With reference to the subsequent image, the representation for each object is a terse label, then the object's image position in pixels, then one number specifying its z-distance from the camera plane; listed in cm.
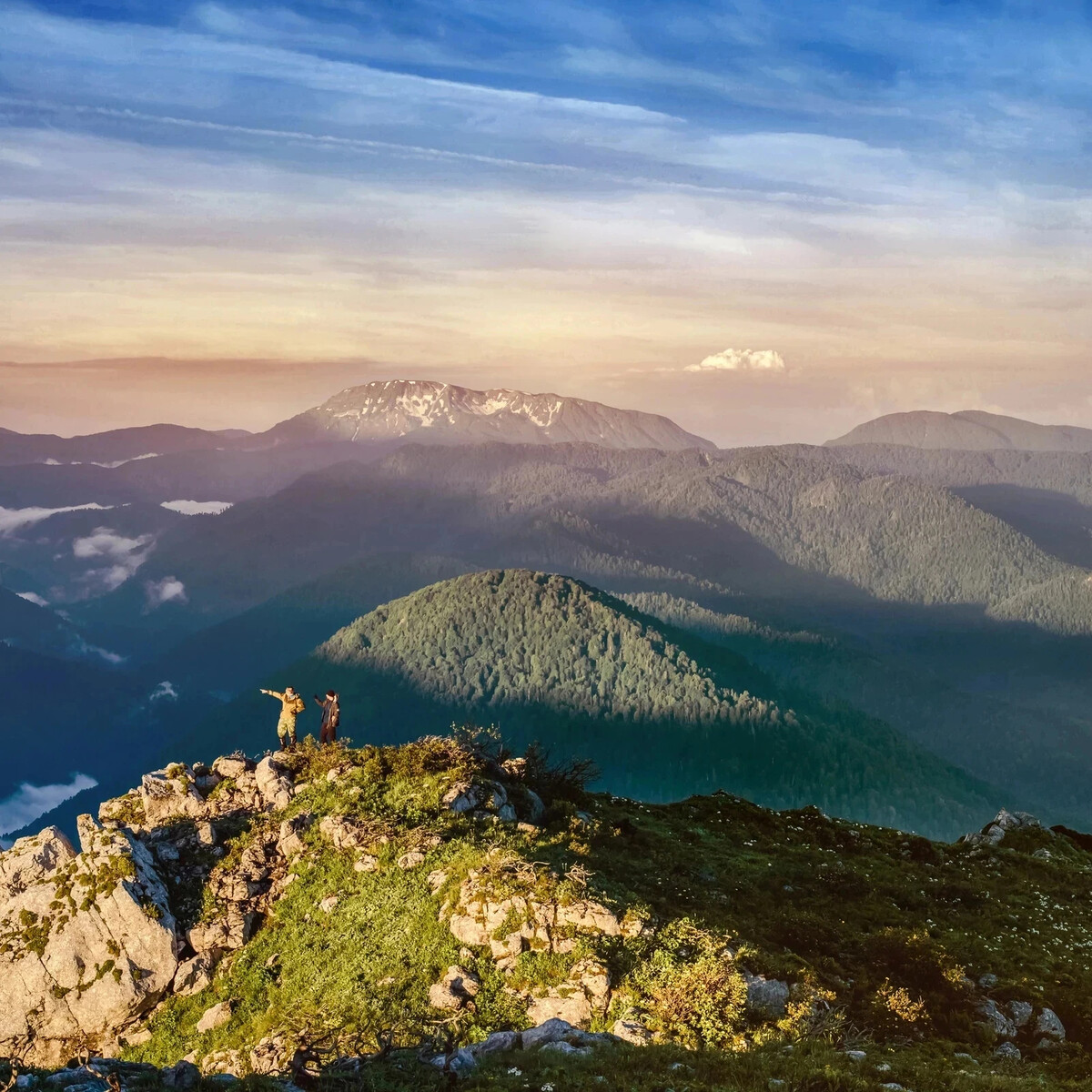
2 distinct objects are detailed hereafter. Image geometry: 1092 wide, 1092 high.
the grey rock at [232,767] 4144
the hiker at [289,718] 4403
